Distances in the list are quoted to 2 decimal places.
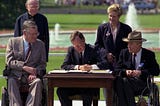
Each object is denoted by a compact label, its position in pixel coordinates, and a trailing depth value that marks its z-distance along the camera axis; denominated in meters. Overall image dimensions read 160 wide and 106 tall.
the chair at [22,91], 13.78
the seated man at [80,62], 13.80
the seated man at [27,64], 13.60
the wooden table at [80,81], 13.19
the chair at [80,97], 13.86
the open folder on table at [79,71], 13.54
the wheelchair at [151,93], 13.69
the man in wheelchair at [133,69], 13.66
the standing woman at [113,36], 14.97
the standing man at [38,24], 15.45
